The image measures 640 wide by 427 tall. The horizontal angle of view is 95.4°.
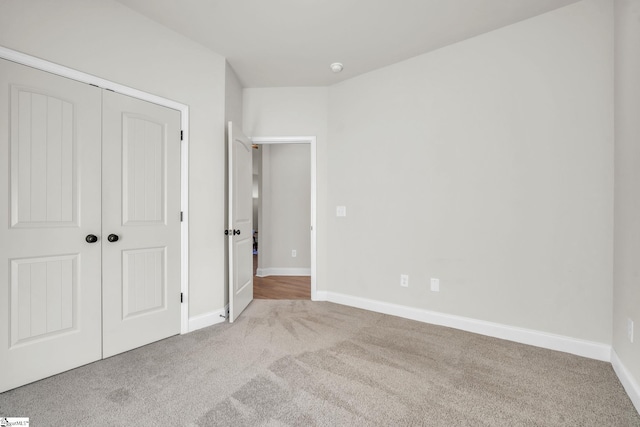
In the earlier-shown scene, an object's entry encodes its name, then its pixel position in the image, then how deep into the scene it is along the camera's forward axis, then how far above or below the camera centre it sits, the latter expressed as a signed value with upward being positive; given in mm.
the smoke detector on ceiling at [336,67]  3203 +1634
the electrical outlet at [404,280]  3139 -724
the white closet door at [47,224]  1818 -72
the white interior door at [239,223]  2953 -109
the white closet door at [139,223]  2258 -77
